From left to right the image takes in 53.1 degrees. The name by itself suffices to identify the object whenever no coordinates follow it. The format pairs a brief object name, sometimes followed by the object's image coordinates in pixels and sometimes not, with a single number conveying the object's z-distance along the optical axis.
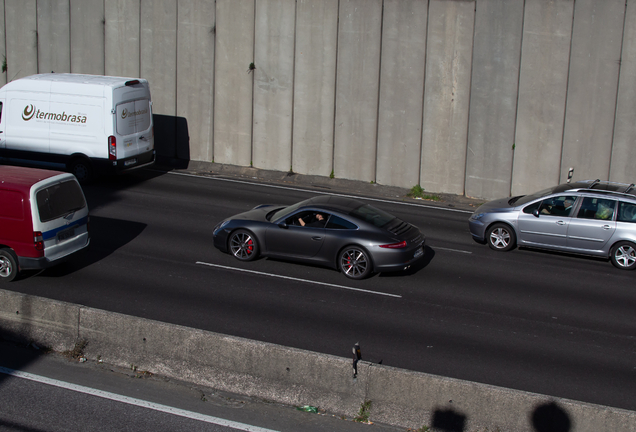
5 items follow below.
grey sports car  11.55
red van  10.46
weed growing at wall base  19.63
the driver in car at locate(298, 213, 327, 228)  11.95
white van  16.91
